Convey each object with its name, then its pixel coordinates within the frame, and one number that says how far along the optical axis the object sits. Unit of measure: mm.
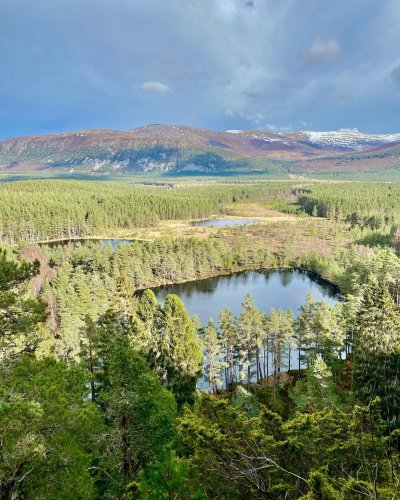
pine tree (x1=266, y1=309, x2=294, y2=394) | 46719
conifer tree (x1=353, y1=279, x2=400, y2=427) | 29484
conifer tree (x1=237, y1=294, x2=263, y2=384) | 47656
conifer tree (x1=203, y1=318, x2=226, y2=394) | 44969
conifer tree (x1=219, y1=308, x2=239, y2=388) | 48469
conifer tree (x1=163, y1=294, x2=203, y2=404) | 35375
